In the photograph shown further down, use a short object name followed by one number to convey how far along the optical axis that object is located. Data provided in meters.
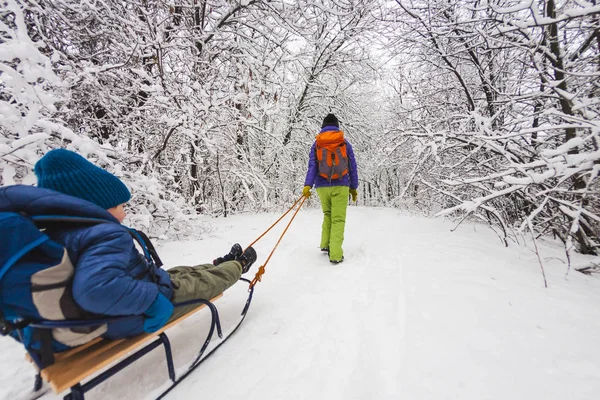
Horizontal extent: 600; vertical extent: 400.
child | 1.33
